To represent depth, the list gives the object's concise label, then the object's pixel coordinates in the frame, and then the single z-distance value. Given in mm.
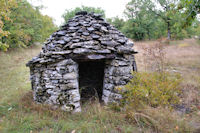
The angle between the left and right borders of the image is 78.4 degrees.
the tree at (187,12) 3355
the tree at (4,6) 4552
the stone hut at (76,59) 3344
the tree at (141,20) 18688
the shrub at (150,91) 2785
